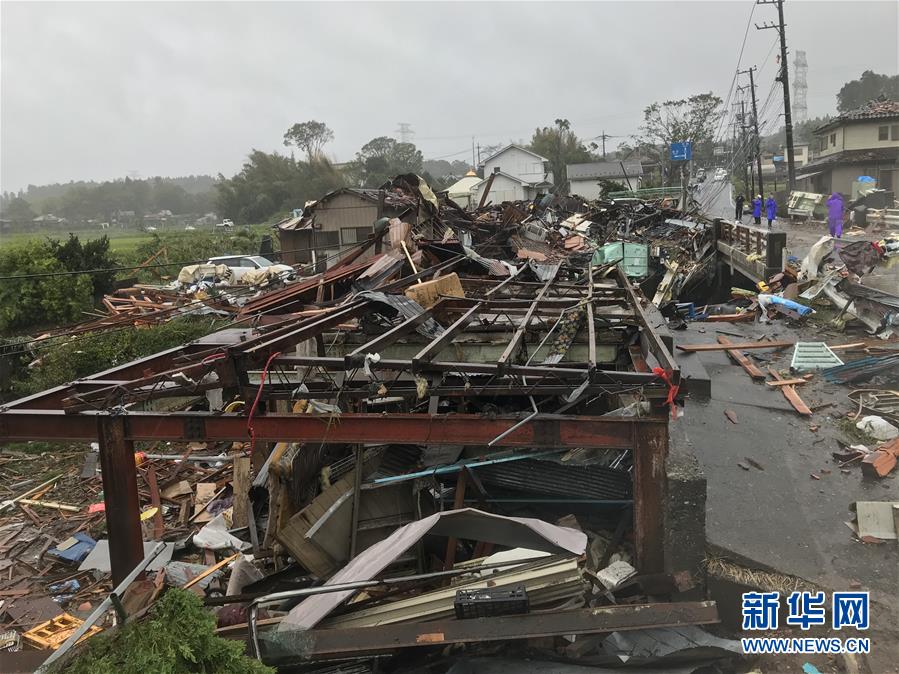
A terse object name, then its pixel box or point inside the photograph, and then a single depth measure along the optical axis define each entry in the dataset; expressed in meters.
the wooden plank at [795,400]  7.93
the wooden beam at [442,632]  3.62
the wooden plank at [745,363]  9.26
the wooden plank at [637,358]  6.28
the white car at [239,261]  21.86
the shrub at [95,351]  12.40
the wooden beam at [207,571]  6.05
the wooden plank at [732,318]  12.73
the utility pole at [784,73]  27.11
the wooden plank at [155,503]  7.62
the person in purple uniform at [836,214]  20.23
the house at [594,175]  59.41
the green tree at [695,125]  59.84
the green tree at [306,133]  77.44
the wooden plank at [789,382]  8.79
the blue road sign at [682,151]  42.19
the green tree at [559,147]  73.52
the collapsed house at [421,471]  3.83
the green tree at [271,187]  56.41
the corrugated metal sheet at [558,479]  5.54
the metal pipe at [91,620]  3.42
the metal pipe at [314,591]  3.60
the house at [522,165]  63.41
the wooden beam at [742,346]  10.48
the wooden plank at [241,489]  7.09
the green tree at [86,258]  19.11
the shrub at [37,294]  16.83
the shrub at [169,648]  2.74
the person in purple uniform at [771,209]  22.61
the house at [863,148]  33.88
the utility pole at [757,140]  29.78
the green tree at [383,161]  60.81
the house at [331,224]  25.41
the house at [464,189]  45.76
